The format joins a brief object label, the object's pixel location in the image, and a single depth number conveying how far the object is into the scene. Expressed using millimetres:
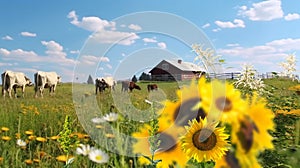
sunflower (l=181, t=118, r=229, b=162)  778
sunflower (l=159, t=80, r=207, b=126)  705
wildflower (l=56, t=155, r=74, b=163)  2059
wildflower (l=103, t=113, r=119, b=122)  1597
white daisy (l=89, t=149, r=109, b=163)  1618
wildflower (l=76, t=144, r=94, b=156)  1648
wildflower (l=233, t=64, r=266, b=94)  3814
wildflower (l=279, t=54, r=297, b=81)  4172
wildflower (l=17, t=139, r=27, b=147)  2524
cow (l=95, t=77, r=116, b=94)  14766
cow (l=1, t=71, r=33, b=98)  15234
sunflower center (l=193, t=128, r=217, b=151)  804
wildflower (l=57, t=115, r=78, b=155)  1159
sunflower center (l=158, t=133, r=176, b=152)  860
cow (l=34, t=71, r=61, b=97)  15786
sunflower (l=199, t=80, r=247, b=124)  569
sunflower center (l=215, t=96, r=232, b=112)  593
